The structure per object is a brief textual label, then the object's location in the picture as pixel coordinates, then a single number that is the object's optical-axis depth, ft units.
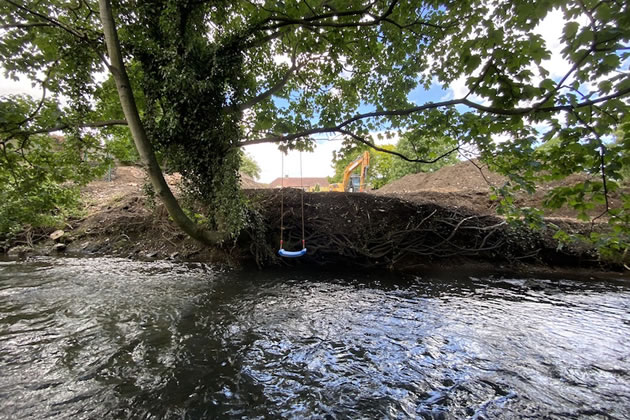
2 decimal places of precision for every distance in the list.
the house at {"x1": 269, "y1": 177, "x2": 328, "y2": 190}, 204.46
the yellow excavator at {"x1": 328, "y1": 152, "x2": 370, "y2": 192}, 50.88
